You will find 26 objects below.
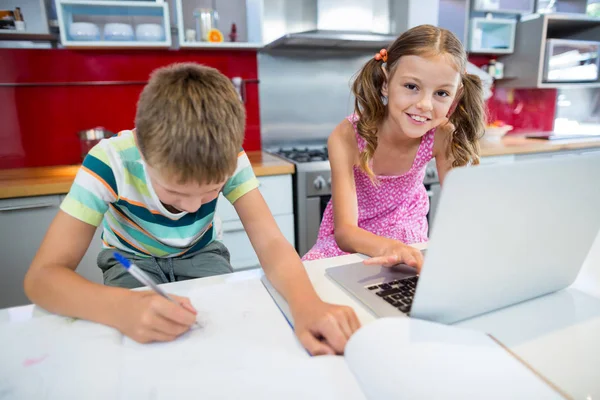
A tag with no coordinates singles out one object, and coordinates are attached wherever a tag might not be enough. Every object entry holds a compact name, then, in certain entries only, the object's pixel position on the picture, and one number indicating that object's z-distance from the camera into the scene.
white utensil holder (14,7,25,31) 1.70
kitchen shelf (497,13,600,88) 2.43
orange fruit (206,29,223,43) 1.97
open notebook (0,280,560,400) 0.42
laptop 0.44
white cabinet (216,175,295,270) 1.79
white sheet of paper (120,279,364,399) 0.44
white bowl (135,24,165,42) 1.80
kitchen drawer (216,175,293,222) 1.79
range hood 2.12
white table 0.47
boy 0.55
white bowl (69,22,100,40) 1.72
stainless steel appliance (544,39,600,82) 2.43
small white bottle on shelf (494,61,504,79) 2.65
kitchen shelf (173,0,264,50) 1.95
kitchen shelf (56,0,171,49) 1.70
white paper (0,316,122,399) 0.45
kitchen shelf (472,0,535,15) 2.41
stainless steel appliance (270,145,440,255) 1.85
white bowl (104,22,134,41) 1.78
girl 0.99
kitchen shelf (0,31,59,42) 1.70
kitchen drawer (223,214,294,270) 1.82
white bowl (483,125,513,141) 2.41
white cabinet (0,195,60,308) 1.50
